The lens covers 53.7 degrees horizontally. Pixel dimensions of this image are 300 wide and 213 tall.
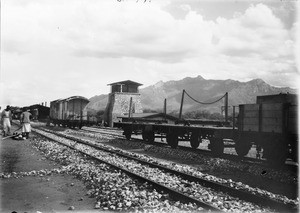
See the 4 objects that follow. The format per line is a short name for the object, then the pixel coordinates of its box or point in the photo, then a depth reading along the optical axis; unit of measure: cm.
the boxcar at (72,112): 3256
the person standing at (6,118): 1639
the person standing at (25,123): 1645
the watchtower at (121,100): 4234
